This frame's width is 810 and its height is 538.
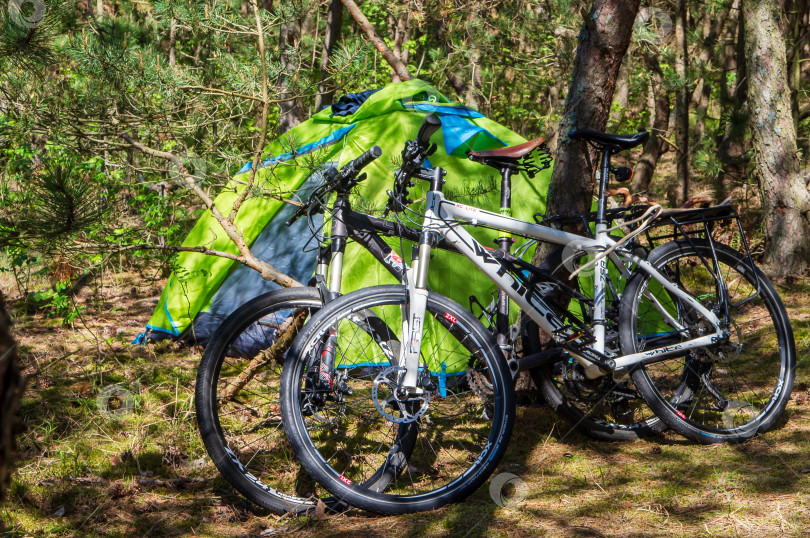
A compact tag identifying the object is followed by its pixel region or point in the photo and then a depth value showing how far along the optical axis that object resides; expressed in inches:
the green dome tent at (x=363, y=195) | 168.7
